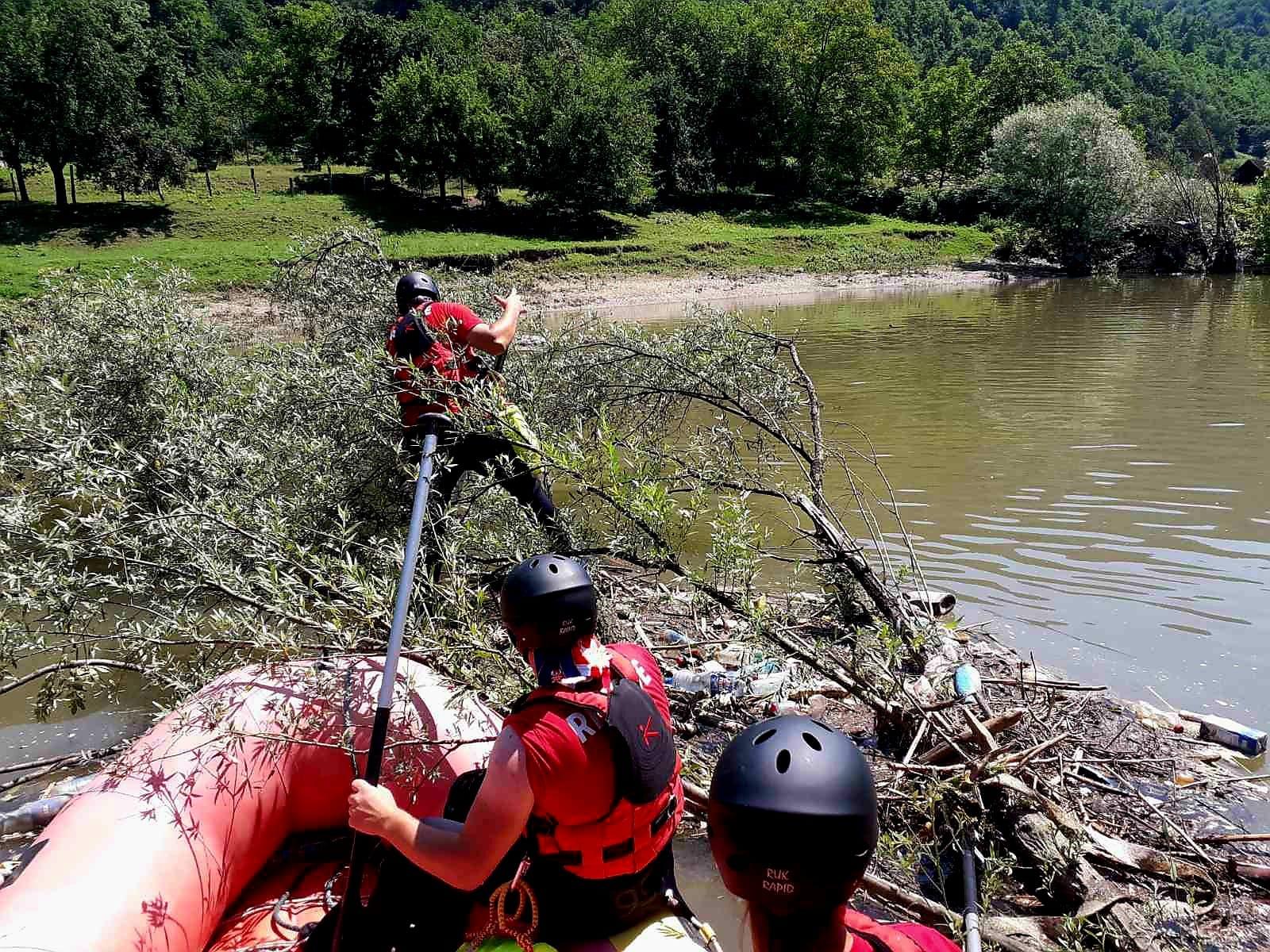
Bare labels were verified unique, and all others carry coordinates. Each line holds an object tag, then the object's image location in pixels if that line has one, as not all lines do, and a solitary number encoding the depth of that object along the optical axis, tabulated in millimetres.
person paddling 2379
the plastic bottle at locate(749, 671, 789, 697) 5355
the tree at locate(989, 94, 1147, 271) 42219
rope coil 2525
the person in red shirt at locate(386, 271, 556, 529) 4879
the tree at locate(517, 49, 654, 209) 49062
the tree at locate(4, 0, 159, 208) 38531
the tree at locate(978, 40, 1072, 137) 69500
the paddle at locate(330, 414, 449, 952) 2992
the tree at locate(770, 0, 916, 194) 61875
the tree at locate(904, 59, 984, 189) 65000
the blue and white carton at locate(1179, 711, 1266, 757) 5324
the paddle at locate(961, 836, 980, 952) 3115
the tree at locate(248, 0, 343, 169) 54188
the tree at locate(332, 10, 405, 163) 54406
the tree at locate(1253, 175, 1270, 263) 38375
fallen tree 3932
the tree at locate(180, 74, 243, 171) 50812
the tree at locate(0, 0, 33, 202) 37938
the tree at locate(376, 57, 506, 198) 47094
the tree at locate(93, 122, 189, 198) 41250
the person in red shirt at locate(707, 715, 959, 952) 1521
